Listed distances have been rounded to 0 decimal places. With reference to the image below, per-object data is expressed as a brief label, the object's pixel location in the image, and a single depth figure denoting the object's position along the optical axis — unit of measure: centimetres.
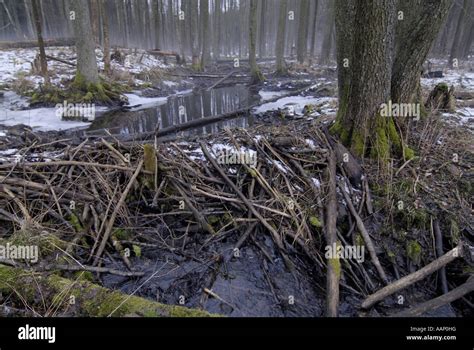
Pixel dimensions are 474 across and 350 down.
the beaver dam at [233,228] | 346
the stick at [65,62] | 1342
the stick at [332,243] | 336
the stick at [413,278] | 338
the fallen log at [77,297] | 262
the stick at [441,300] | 312
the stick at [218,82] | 1818
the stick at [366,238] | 384
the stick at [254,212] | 402
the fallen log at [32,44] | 1988
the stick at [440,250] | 376
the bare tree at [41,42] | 1034
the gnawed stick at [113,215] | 379
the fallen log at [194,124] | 655
